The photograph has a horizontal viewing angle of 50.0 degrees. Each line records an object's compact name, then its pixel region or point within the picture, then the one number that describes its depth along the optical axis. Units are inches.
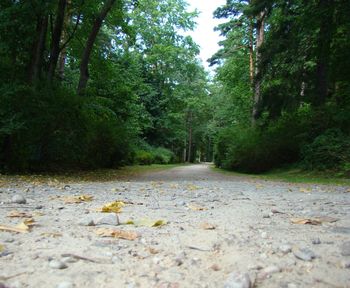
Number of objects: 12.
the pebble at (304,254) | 95.3
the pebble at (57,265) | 83.8
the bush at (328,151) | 535.5
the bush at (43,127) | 410.0
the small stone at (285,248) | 101.3
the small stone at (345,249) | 99.8
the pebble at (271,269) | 85.2
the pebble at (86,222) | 129.9
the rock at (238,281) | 74.8
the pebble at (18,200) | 182.9
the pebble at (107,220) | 132.8
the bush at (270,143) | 673.6
